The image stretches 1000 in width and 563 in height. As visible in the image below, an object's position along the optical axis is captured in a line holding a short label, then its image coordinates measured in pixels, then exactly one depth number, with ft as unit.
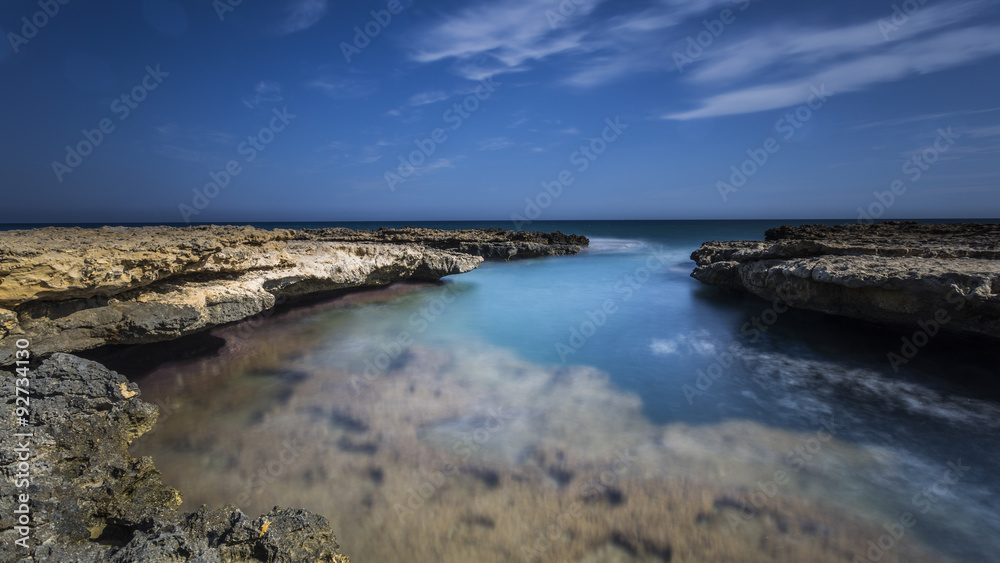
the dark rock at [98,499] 6.66
